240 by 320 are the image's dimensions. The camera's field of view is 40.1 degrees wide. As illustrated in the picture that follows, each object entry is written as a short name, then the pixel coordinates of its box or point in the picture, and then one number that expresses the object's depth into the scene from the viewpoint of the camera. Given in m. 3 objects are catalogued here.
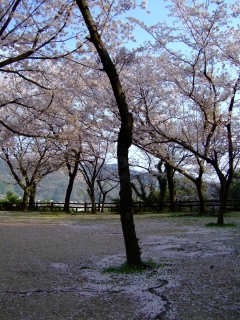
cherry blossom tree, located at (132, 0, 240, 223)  9.58
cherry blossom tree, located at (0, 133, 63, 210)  20.86
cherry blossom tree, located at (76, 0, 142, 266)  4.55
